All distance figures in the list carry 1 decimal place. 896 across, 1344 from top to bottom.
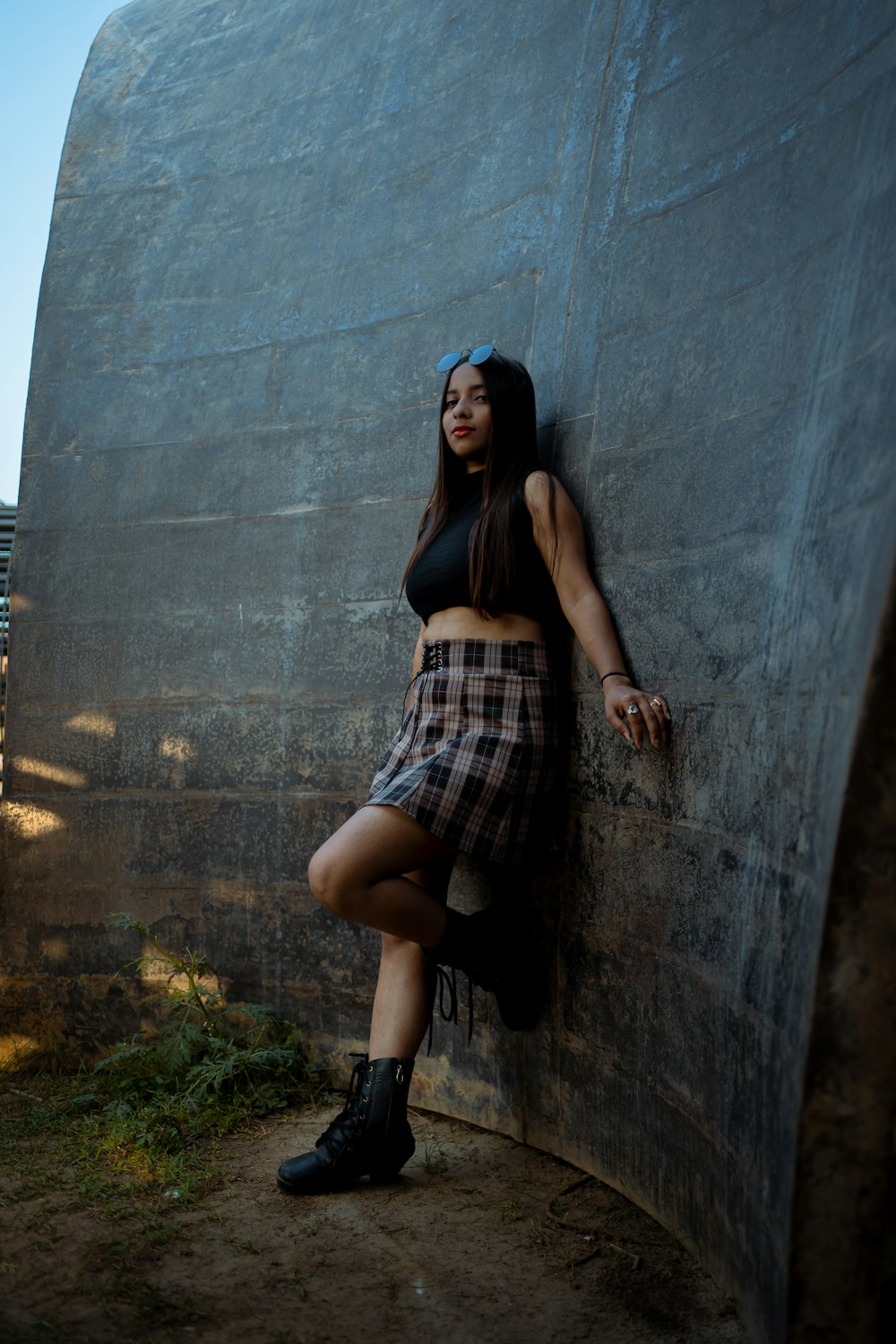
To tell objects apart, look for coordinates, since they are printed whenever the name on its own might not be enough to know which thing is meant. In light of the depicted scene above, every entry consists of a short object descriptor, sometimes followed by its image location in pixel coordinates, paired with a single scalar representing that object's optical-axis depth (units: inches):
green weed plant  113.2
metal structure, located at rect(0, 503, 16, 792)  169.0
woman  107.4
